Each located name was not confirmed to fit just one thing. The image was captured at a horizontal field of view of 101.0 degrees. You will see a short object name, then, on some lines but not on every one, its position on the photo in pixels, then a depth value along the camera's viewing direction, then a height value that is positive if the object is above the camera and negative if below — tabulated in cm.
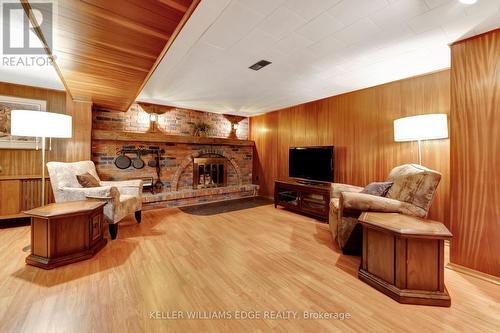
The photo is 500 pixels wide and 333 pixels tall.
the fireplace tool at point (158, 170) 428 -9
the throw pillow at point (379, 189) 221 -24
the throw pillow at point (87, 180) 259 -19
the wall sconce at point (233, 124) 554 +114
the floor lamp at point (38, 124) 225 +47
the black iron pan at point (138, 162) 407 +8
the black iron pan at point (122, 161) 390 +9
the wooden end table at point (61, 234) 190 -66
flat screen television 370 +7
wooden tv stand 343 -58
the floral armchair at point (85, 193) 240 -32
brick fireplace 386 +17
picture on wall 304 +69
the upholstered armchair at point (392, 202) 184 -33
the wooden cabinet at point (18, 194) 294 -43
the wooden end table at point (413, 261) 147 -70
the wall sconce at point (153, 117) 429 +102
